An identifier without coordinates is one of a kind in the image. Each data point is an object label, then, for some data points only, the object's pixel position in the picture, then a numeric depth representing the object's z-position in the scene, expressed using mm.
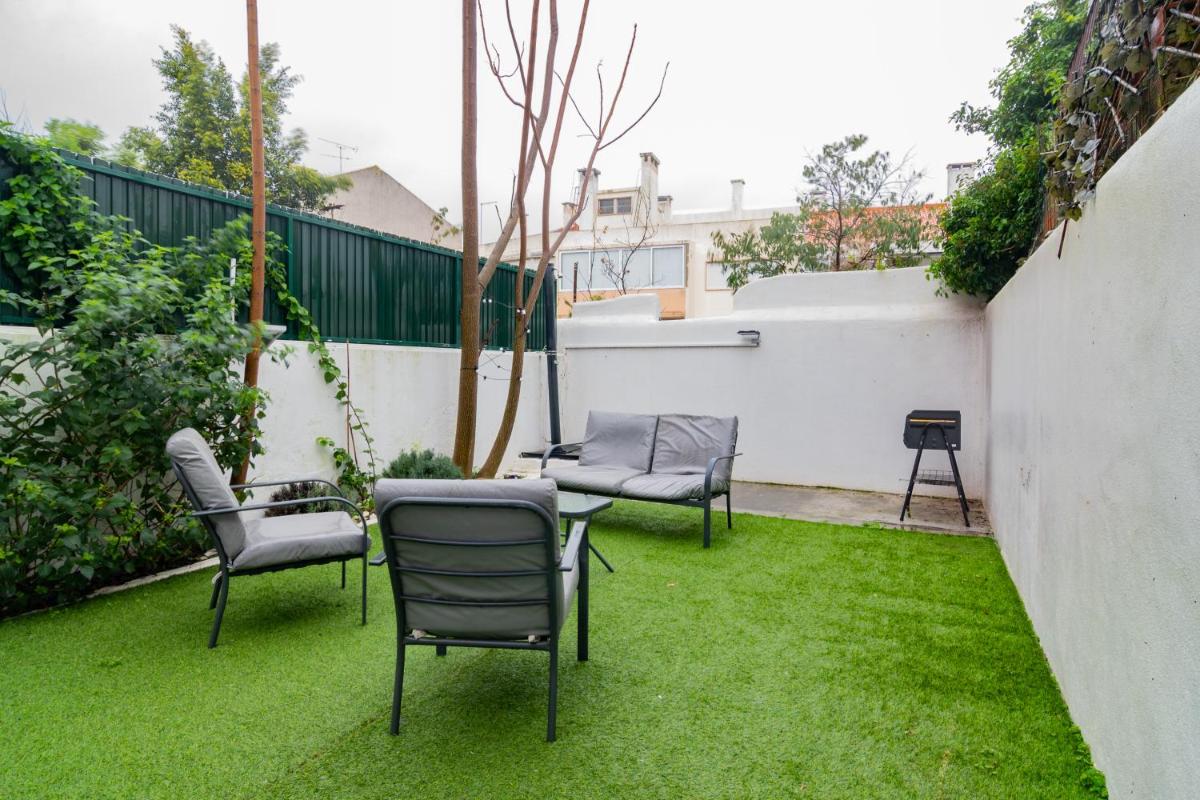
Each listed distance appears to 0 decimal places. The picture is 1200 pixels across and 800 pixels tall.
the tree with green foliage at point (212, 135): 20516
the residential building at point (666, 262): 20344
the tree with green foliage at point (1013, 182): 5488
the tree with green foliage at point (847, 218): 12805
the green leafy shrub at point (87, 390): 3494
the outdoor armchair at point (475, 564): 2352
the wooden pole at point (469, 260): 5871
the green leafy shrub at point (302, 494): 5169
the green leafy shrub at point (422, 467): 5938
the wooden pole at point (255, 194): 4875
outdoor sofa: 5262
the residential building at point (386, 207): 20125
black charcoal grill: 5664
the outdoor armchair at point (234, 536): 3197
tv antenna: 21027
